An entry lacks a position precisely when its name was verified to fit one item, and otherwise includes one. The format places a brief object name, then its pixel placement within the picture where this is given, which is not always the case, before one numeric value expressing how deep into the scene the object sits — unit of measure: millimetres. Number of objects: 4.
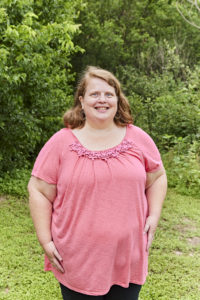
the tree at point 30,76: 5160
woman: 1847
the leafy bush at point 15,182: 6109
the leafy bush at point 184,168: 6625
